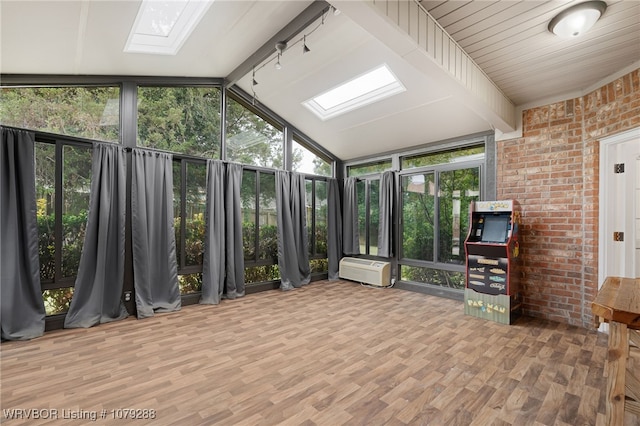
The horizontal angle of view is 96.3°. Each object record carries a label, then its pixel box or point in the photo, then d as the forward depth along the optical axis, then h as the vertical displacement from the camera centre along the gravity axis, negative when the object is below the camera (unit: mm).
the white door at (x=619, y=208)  3002 -10
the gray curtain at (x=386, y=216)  5184 -120
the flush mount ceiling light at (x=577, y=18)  1996 +1373
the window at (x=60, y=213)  3205 -2
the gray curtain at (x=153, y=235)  3641 -300
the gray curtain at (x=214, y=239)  4164 -412
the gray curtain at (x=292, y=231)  5023 -376
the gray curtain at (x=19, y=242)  2877 -297
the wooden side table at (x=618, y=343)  1247 -651
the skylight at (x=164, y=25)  2602 +1861
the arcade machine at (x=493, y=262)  3406 -664
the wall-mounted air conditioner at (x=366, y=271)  5160 -1150
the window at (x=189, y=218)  4125 -99
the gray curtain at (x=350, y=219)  5805 -189
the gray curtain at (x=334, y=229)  5855 -397
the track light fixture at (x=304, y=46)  3171 +1899
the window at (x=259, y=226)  4863 -274
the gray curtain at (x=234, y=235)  4398 -376
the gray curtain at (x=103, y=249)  3277 -441
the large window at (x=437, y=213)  4422 -68
